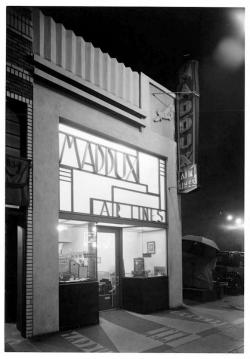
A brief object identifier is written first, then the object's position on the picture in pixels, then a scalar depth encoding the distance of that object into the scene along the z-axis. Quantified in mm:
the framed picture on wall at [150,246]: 12266
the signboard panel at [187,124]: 12289
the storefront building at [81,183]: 8047
